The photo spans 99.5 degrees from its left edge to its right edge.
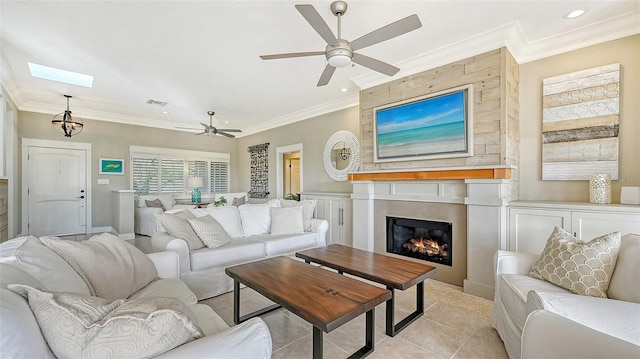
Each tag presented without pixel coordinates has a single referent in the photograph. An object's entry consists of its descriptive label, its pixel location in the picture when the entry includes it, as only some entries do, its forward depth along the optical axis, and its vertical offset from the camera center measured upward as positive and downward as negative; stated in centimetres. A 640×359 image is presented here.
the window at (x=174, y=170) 651 +25
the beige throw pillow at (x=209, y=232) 304 -61
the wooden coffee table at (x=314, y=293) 151 -75
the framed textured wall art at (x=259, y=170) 687 +23
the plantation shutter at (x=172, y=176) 686 +8
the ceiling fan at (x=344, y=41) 187 +107
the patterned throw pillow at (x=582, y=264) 163 -55
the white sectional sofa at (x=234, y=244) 273 -78
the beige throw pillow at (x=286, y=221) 382 -60
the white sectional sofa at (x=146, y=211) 593 -69
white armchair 76 -62
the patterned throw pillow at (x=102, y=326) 82 -47
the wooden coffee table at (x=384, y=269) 208 -77
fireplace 331 -79
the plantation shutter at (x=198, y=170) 733 +26
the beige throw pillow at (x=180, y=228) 288 -53
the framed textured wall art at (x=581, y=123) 258 +55
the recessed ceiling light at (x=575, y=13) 238 +147
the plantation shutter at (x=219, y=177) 777 +6
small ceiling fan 537 +98
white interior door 539 -24
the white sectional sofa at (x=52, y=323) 74 -46
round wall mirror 481 +45
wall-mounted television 300 +63
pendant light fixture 488 +104
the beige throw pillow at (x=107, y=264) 148 -52
